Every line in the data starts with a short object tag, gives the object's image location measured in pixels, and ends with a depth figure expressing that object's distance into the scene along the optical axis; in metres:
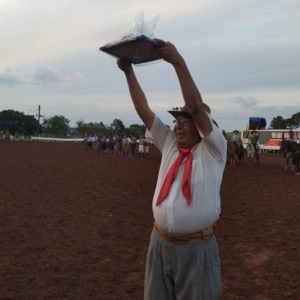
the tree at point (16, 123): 86.31
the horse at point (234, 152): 19.68
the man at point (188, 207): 2.30
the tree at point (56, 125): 95.95
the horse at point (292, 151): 16.70
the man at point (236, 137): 19.79
